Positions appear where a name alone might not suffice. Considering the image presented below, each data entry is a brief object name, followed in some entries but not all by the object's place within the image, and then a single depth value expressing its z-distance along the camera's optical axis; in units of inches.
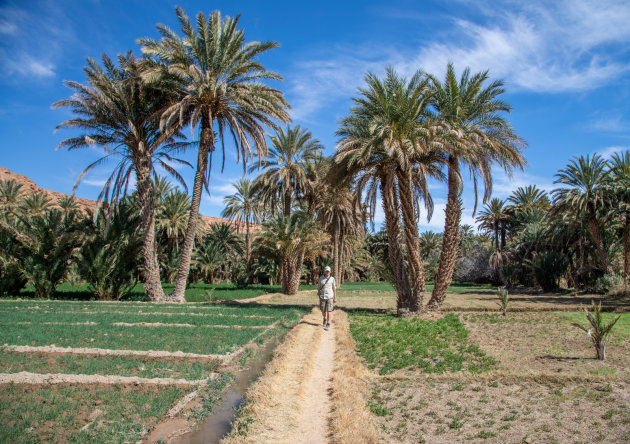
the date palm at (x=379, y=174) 669.3
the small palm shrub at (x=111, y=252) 842.8
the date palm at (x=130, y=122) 832.3
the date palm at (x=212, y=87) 802.8
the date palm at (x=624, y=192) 991.0
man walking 509.4
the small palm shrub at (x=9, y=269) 850.1
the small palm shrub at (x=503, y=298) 616.7
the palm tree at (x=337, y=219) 1391.5
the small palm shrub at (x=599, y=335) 336.8
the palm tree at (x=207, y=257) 1700.5
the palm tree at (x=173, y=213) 1608.0
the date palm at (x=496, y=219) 2139.5
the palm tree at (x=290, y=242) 1115.3
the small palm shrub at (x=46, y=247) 851.4
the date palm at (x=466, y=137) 669.3
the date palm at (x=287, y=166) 1305.4
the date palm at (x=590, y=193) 1086.4
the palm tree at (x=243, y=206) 1904.5
